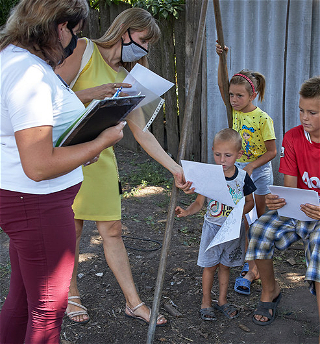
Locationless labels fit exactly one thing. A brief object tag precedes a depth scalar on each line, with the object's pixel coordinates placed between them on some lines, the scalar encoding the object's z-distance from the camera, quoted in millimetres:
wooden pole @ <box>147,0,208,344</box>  2703
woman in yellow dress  2707
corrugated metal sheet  4395
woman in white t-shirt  1620
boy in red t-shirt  2666
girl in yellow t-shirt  3492
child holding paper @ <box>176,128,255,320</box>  2879
